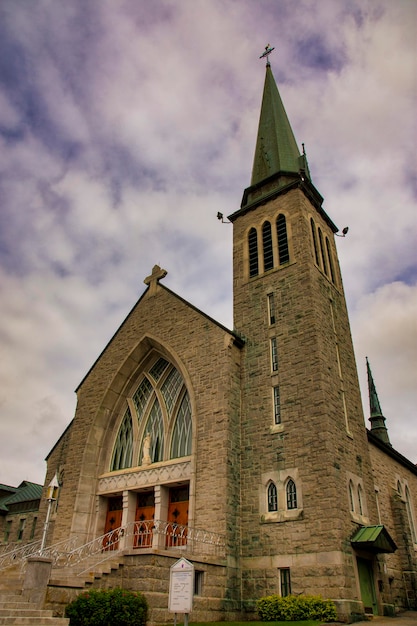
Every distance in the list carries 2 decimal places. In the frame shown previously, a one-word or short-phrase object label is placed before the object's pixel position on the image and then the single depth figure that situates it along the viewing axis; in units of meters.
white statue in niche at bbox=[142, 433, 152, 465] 20.88
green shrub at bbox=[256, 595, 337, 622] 13.79
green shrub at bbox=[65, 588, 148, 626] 11.48
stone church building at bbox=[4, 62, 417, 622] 15.53
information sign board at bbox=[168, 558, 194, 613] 9.55
